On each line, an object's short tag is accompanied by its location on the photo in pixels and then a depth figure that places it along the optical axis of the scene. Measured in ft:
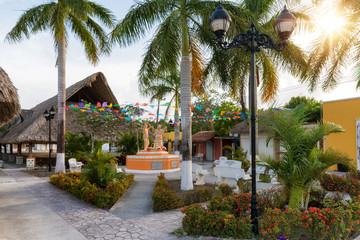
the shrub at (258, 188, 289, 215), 17.08
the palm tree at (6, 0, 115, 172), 39.04
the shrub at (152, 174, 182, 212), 19.79
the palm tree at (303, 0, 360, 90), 27.02
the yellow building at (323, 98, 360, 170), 42.50
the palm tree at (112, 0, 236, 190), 26.94
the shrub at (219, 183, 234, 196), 22.49
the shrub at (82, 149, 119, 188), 25.40
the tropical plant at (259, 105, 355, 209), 16.00
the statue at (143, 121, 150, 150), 50.77
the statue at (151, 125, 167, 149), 50.31
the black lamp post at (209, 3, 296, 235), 14.37
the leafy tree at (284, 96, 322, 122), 80.66
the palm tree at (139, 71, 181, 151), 73.97
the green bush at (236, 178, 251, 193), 22.10
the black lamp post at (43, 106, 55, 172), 45.55
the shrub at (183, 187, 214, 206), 21.86
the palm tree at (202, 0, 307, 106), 36.83
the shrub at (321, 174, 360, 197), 23.66
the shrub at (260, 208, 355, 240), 12.87
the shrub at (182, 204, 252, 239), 13.64
